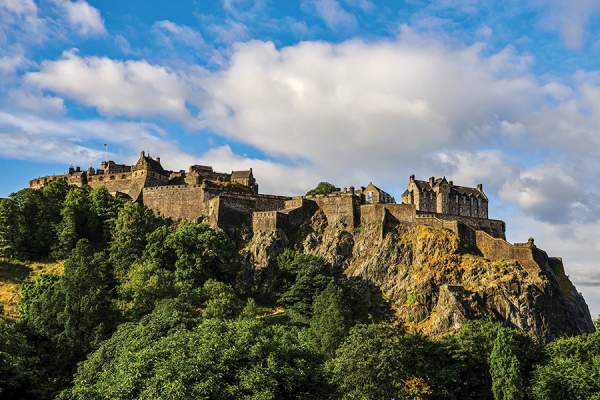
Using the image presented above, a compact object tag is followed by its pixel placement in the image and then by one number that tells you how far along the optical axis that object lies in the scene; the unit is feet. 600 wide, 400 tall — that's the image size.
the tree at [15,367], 165.27
